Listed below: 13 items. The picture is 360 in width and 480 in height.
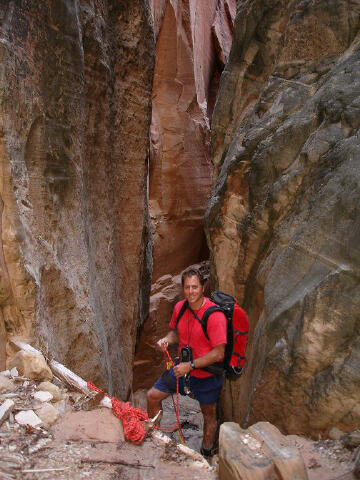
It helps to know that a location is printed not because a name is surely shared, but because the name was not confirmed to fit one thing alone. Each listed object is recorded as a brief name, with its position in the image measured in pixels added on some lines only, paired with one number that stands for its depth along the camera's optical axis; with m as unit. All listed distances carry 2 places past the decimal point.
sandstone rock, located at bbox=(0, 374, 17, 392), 3.07
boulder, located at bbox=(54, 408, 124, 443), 2.83
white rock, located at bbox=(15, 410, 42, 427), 2.78
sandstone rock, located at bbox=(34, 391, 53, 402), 3.07
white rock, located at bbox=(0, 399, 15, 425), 2.72
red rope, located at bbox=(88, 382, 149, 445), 2.92
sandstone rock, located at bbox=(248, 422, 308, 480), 2.43
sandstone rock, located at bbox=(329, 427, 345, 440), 3.41
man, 3.65
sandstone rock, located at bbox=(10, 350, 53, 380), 3.29
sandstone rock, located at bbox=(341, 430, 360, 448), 3.02
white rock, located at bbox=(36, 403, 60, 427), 2.88
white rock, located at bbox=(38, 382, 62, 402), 3.17
